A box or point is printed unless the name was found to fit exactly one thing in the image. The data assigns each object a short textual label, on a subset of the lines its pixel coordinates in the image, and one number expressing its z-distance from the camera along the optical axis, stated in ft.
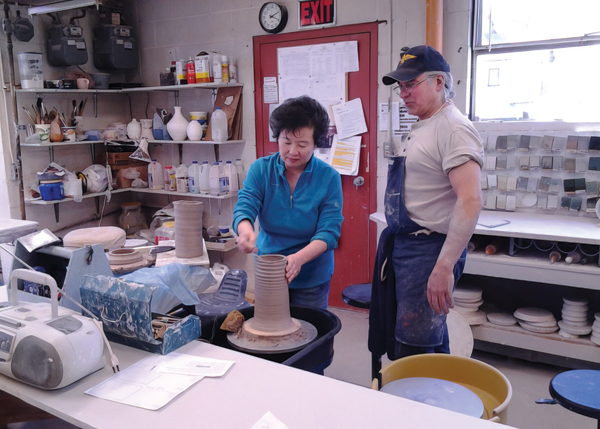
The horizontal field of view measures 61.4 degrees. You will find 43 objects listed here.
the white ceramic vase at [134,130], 15.16
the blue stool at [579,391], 5.44
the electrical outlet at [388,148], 12.43
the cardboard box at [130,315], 4.98
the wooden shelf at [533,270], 9.23
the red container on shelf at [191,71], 13.83
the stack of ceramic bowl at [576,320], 9.73
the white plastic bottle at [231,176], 14.20
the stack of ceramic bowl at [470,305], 10.56
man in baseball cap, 6.02
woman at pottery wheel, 6.81
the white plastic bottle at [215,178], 14.19
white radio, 4.32
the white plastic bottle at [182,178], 14.80
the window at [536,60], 10.66
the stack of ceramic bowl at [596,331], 9.46
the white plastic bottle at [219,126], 13.92
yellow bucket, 4.99
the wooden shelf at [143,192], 13.30
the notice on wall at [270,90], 13.69
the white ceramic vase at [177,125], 14.44
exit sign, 12.55
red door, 12.44
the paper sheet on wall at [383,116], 12.39
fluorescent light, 10.72
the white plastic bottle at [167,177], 15.15
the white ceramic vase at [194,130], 14.19
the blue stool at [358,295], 9.05
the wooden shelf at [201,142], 13.94
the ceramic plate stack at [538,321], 10.04
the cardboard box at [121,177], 15.37
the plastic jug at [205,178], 14.40
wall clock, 13.01
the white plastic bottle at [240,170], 14.55
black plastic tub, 5.31
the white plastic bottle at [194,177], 14.57
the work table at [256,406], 3.91
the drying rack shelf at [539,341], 9.53
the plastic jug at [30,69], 12.76
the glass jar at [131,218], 15.91
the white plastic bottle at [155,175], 15.49
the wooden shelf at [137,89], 12.92
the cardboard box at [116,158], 15.24
